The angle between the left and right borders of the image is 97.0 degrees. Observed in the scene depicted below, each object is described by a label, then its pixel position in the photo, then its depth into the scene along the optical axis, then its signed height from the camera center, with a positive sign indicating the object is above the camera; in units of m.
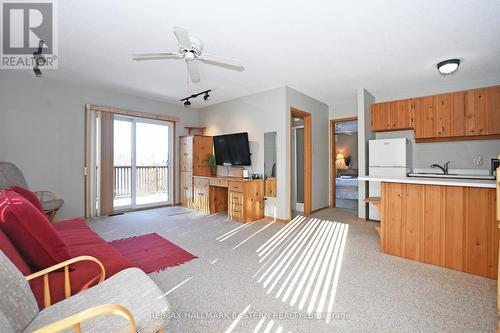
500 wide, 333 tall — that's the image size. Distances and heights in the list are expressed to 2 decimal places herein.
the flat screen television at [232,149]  4.84 +0.38
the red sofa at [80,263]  1.33 -0.73
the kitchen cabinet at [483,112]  3.56 +0.87
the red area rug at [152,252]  2.53 -1.11
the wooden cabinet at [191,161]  5.41 +0.11
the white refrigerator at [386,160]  4.02 +0.09
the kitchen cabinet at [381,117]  4.46 +0.97
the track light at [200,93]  4.33 +1.52
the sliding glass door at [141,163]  5.09 +0.07
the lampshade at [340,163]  8.59 +0.07
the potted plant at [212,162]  5.50 +0.07
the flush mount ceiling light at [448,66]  3.11 +1.40
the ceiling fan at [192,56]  2.41 +1.26
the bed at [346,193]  6.01 -0.78
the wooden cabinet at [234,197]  4.29 -0.67
